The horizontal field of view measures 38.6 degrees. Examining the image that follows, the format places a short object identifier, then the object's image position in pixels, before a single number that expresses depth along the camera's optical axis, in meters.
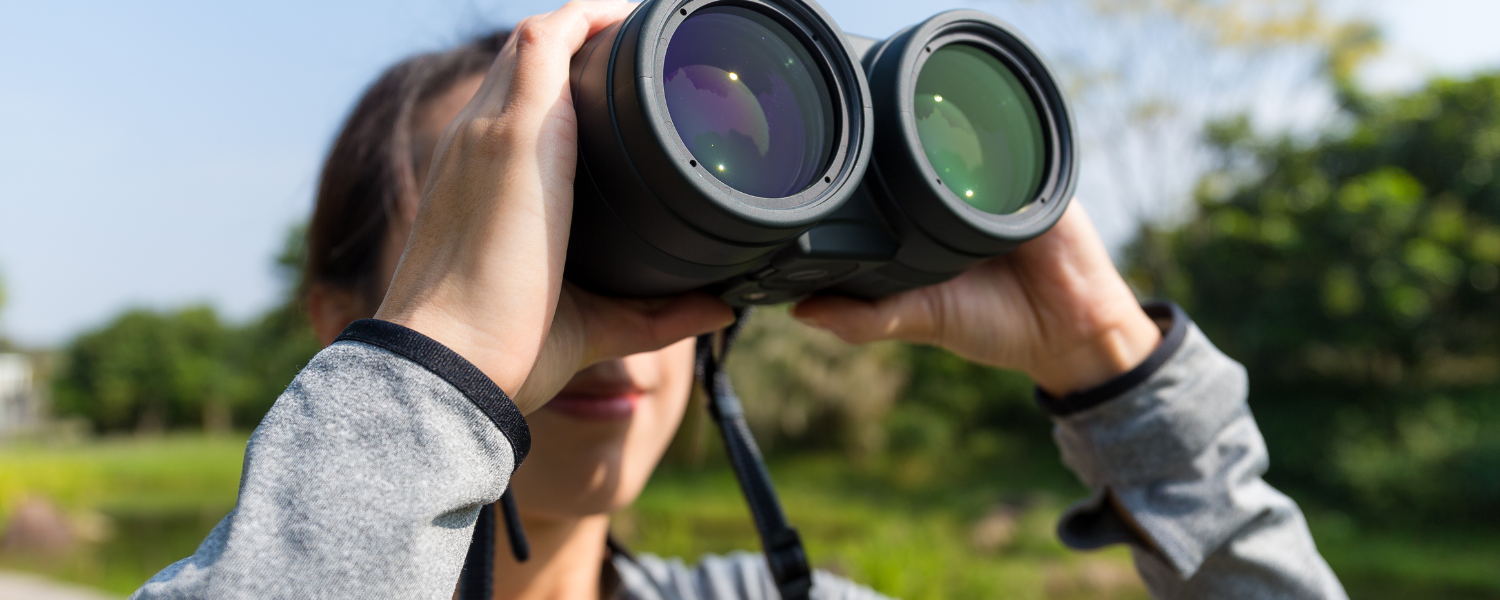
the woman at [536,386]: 0.43
